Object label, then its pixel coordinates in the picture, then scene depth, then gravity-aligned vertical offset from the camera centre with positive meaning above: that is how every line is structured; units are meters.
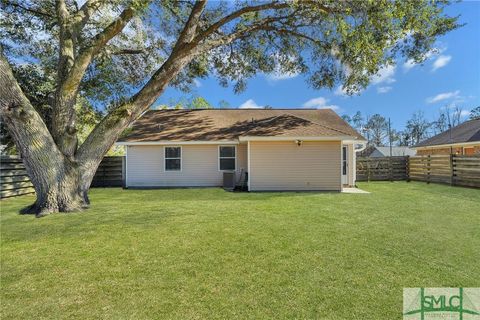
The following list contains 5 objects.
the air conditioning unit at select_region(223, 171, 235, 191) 13.36 -0.73
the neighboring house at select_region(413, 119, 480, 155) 18.16 +1.37
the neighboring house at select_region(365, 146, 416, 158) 41.78 +1.57
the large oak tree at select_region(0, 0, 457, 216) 7.39 +4.09
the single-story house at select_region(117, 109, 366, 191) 11.93 +0.64
